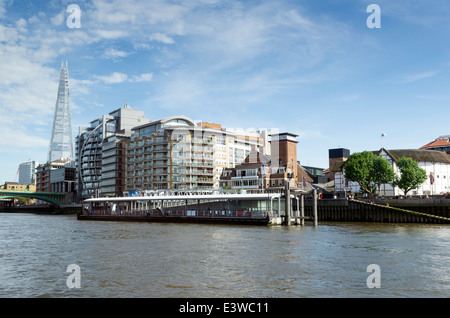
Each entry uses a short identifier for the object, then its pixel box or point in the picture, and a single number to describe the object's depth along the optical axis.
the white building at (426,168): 110.44
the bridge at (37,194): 174.12
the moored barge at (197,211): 72.25
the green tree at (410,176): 99.94
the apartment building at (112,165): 180.00
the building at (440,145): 148.20
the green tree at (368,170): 102.00
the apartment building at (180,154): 146.38
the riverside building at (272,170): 120.44
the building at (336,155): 162.40
